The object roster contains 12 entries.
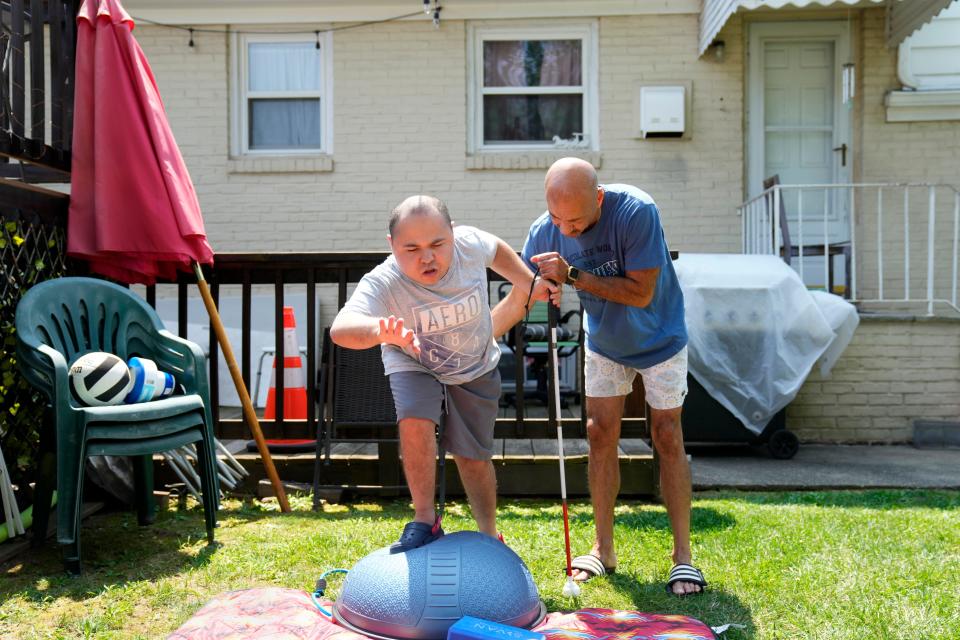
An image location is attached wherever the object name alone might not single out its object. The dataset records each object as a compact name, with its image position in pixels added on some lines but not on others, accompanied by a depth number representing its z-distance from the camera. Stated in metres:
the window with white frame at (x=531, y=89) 8.82
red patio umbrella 4.66
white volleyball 3.78
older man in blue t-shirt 3.40
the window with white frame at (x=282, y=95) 8.88
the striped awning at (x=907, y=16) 7.73
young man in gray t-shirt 3.07
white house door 8.84
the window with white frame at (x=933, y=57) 8.53
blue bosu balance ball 2.73
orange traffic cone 6.88
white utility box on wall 8.52
